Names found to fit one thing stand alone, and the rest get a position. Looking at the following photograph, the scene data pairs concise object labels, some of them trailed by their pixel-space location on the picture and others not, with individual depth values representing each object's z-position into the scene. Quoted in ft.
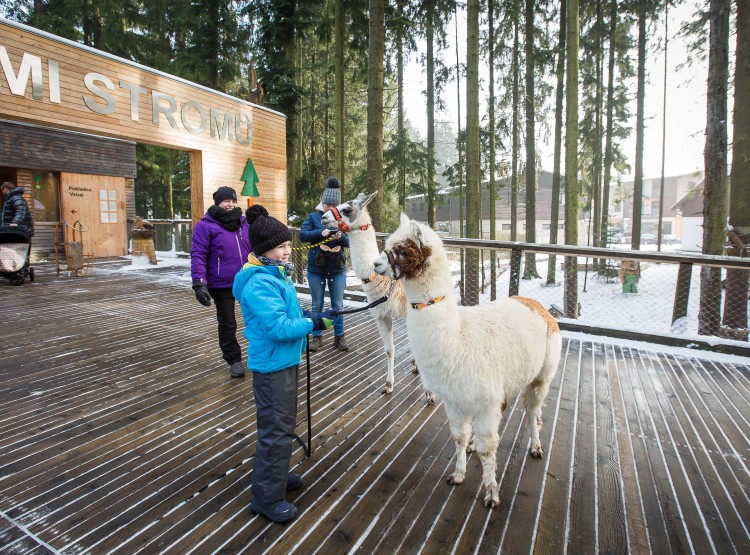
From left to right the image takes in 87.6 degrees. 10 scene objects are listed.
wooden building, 18.62
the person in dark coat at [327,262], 14.71
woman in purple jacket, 11.96
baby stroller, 25.43
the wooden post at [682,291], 16.85
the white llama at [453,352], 6.98
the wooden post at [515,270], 18.66
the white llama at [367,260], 12.53
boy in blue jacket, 6.49
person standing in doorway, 25.38
